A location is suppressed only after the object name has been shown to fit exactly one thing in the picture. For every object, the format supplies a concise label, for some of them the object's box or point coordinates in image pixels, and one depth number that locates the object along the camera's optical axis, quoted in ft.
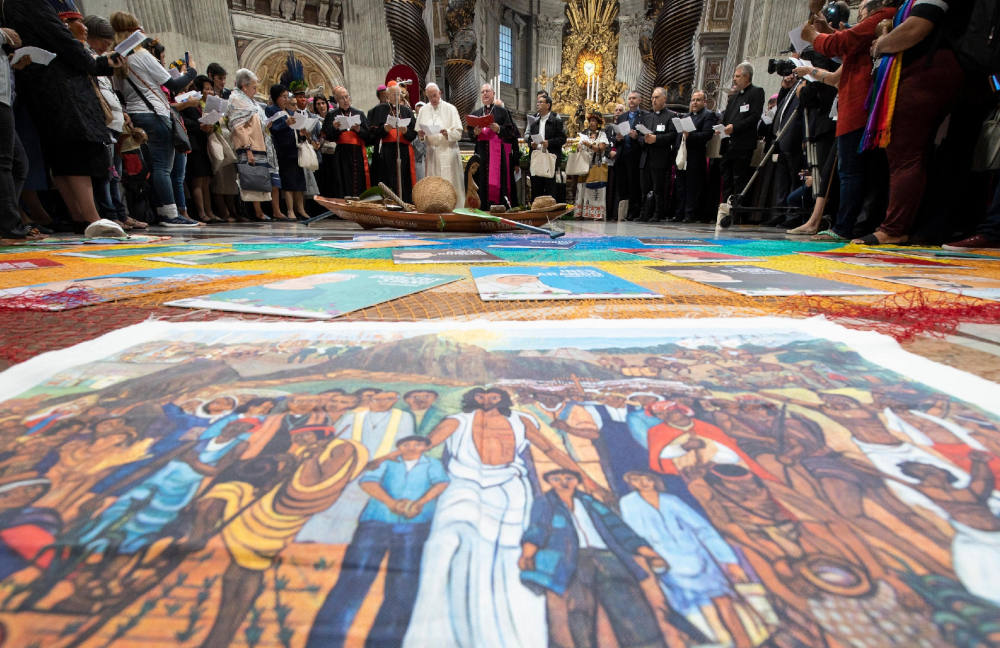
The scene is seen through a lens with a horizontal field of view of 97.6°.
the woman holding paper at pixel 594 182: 18.26
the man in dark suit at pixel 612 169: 18.15
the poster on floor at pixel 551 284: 2.68
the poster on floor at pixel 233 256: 4.14
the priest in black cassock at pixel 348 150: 14.89
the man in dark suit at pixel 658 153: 15.65
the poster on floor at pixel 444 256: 4.45
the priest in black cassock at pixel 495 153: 15.03
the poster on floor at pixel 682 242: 6.45
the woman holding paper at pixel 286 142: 13.43
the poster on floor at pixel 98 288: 2.34
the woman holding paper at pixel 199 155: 11.38
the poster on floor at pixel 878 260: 4.13
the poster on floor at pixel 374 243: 5.59
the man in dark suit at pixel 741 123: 12.31
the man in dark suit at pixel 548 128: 16.17
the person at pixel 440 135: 12.49
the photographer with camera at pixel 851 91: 6.66
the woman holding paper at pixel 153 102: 8.68
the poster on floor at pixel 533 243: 5.96
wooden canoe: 8.09
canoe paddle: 7.28
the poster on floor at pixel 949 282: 2.70
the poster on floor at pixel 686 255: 4.50
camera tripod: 9.41
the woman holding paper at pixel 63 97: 6.10
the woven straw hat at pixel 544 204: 8.94
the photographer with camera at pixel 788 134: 10.30
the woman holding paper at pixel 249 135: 11.73
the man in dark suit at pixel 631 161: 16.88
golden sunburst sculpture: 42.47
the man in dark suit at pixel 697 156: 14.51
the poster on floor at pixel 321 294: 2.25
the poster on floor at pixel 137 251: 4.55
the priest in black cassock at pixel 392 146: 14.73
